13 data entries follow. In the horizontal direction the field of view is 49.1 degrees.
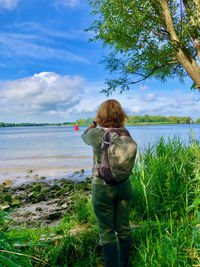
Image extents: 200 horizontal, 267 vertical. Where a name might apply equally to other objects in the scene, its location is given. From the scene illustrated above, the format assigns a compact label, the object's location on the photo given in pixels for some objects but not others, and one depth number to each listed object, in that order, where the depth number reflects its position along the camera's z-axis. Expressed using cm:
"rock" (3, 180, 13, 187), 996
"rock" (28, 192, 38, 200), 745
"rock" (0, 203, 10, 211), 635
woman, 260
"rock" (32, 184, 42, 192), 850
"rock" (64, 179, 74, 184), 977
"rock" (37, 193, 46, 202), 727
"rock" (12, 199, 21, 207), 696
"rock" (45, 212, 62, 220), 549
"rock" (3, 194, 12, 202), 736
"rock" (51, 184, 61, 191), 855
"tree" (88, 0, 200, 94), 652
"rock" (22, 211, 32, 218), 603
